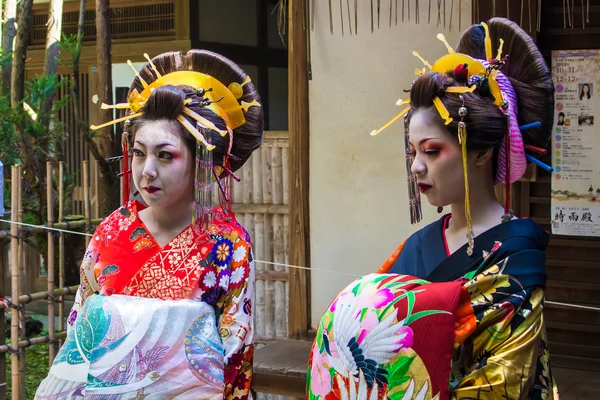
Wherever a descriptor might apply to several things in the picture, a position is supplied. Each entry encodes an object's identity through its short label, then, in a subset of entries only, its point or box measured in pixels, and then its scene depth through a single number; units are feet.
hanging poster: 18.03
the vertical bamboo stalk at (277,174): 23.31
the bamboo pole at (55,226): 18.30
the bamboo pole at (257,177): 23.47
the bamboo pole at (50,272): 19.19
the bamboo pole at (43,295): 18.67
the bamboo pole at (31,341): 18.31
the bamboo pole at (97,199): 21.63
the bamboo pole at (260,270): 23.56
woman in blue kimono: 9.23
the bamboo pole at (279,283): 23.39
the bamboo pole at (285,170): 23.18
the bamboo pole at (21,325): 18.57
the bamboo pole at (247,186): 23.61
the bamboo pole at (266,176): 23.40
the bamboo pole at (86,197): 19.44
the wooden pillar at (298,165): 19.97
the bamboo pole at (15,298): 18.16
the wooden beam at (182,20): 29.81
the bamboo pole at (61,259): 19.36
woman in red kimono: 11.03
